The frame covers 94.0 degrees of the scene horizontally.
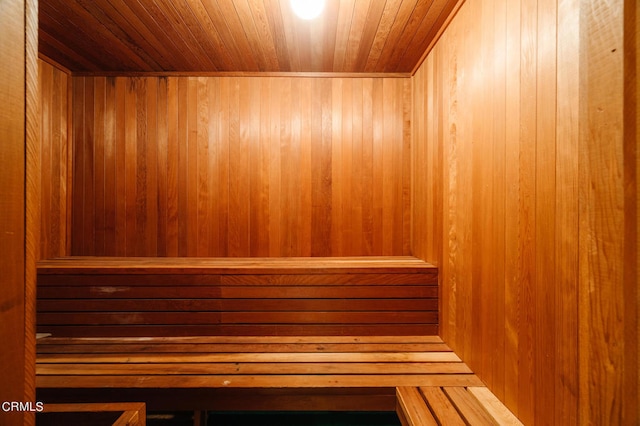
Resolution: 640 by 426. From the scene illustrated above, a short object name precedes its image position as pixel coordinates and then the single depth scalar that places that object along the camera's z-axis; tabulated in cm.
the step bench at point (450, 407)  142
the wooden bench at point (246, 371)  173
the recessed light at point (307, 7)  192
